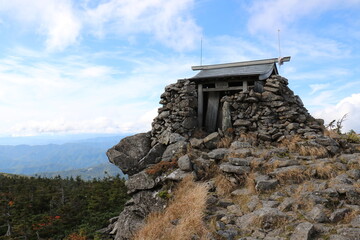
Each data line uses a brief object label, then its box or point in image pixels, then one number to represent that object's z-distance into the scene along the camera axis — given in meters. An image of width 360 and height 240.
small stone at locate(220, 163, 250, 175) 9.64
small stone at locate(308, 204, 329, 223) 6.52
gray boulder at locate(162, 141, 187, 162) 11.94
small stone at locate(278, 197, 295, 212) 7.26
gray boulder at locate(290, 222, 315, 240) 5.89
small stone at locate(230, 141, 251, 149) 12.08
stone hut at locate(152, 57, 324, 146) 13.21
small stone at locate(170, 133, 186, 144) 13.05
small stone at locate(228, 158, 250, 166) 10.09
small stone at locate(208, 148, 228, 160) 11.00
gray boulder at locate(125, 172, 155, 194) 10.52
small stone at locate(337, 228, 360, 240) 5.69
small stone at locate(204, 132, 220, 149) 12.48
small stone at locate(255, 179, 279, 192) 8.70
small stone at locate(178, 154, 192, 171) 10.20
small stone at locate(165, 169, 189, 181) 9.97
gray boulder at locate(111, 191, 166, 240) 9.39
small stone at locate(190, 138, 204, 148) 12.39
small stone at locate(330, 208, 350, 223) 6.50
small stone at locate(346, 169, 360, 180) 8.35
